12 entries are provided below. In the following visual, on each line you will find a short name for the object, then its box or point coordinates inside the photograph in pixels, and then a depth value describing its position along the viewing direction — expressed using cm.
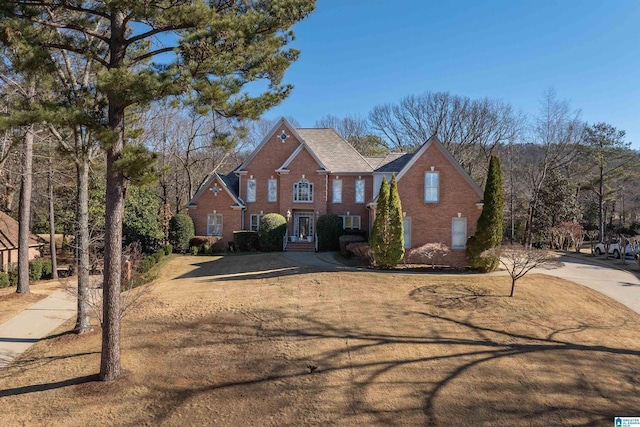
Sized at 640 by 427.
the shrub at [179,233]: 2372
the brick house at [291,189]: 2506
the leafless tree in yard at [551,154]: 2686
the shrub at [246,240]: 2436
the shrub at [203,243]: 2421
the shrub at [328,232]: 2345
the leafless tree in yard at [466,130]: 3416
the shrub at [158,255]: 2017
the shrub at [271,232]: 2362
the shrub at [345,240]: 2106
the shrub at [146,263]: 1719
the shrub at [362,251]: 1716
